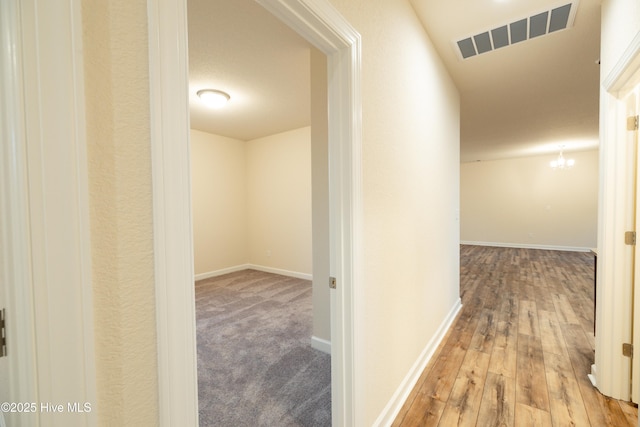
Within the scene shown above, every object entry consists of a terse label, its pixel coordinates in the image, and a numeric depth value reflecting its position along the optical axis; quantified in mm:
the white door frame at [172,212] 566
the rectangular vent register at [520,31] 1941
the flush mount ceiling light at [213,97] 2979
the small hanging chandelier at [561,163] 6028
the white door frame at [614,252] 1673
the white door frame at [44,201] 427
